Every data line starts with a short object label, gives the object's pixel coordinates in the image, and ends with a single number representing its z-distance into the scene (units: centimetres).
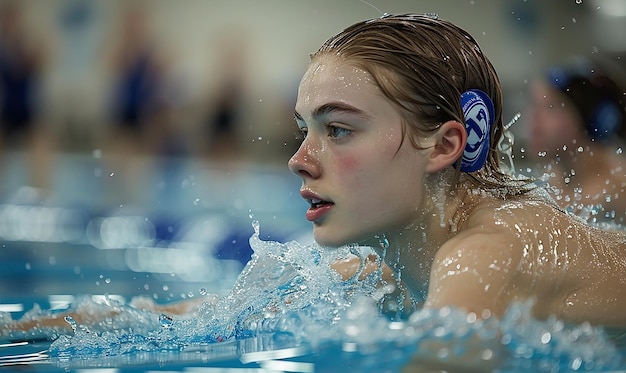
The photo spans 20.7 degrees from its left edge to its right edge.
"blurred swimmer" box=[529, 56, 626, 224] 771
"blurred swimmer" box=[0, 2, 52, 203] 1497
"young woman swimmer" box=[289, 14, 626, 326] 338
